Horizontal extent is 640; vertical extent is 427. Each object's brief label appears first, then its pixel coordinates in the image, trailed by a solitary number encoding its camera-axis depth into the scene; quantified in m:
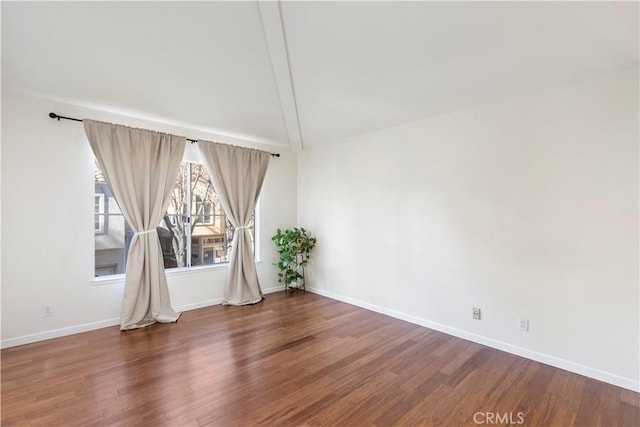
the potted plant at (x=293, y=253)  4.89
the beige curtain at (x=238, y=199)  4.34
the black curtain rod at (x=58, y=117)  3.16
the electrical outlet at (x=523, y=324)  2.84
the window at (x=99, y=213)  3.55
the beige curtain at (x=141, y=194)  3.45
